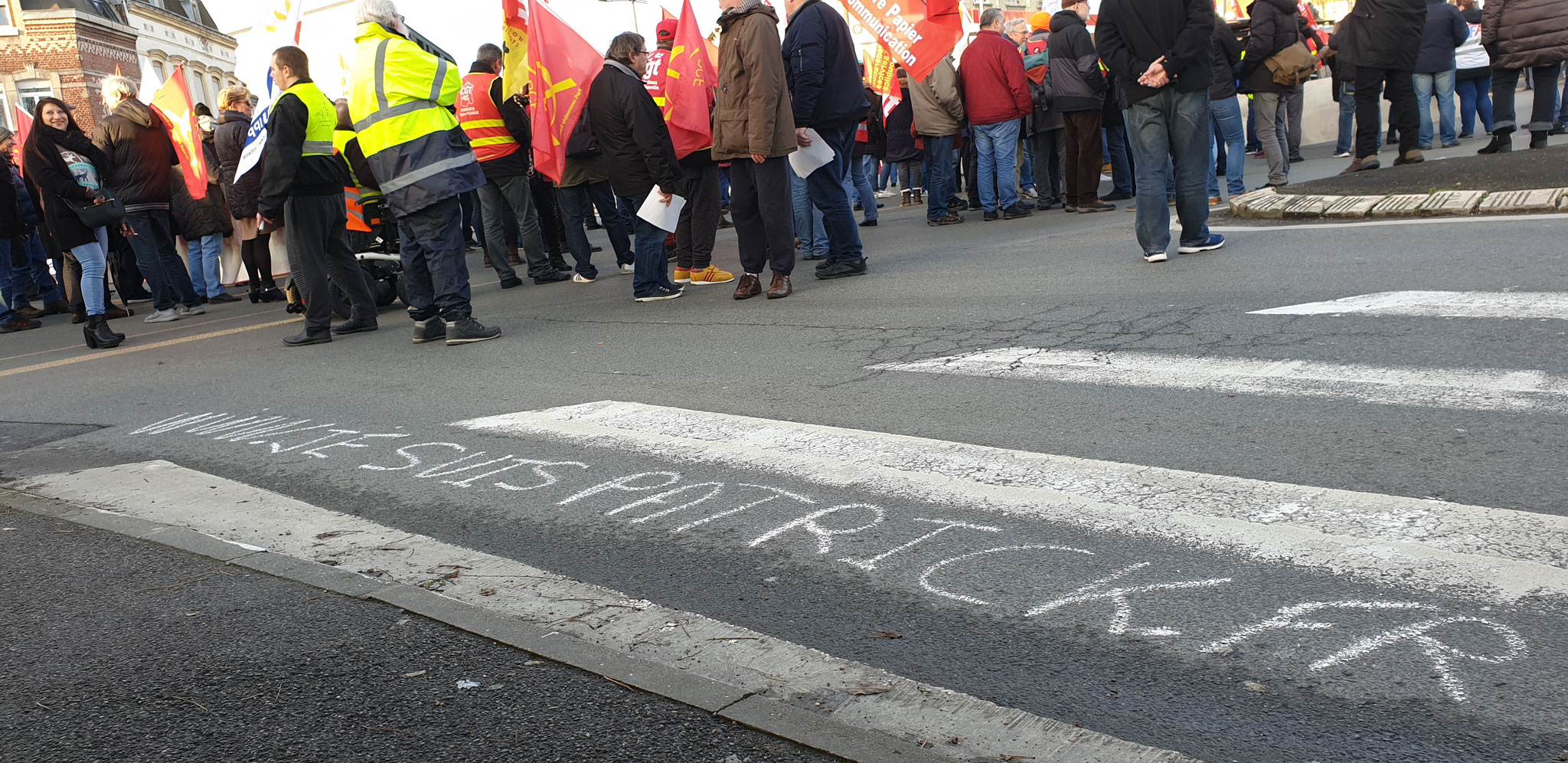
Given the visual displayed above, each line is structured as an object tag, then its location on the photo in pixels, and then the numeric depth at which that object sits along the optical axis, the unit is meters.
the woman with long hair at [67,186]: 10.33
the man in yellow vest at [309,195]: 8.36
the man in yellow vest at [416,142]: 7.78
